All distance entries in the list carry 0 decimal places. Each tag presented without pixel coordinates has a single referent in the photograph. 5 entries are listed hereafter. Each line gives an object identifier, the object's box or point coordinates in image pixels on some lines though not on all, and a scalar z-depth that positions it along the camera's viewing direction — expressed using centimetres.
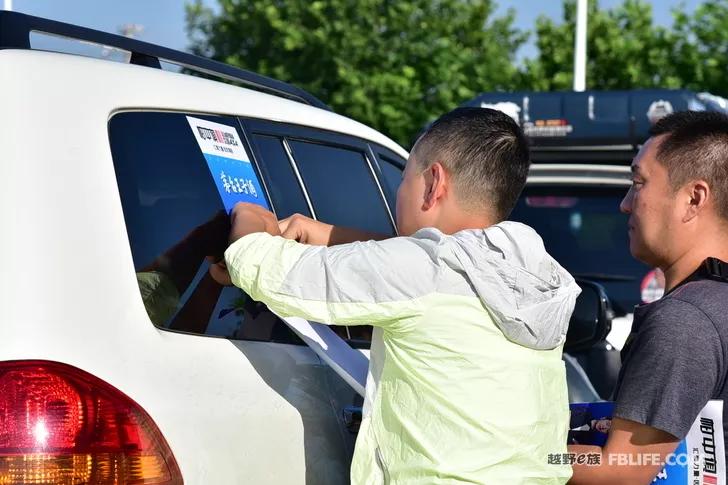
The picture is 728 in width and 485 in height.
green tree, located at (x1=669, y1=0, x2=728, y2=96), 2103
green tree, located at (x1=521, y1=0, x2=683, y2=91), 2202
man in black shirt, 242
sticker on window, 249
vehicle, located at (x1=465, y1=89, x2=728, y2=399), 558
